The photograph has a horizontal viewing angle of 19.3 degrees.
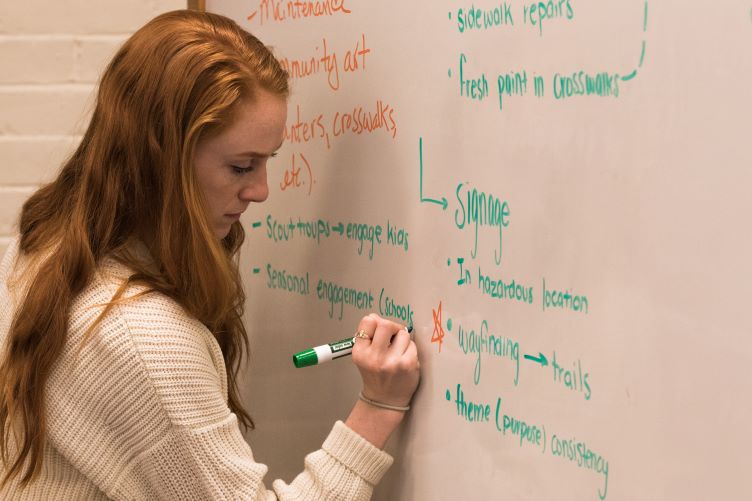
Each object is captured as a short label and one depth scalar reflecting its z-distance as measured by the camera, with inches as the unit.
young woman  86.4
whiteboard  76.6
